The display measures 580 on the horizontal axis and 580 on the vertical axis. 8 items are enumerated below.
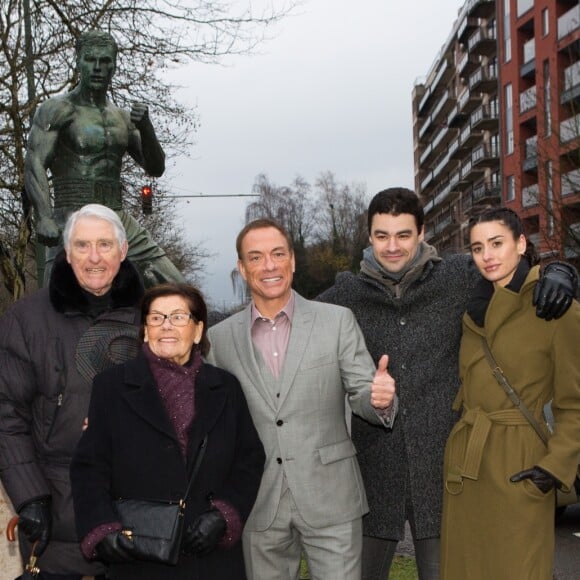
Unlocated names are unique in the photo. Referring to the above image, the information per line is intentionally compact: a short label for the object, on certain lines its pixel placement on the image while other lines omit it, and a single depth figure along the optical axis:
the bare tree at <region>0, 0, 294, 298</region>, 14.10
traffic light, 16.73
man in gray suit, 3.61
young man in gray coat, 3.95
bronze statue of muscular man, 6.04
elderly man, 3.34
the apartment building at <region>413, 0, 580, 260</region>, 28.38
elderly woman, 3.12
